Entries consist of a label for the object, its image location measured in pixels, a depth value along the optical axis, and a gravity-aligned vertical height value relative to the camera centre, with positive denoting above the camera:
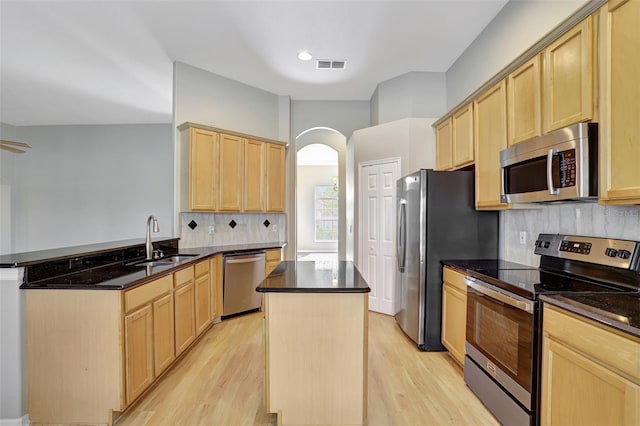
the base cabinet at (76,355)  1.94 -0.90
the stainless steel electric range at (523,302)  1.68 -0.56
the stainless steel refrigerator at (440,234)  2.99 -0.22
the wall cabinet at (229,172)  3.88 +0.52
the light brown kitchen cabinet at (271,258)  4.24 -0.65
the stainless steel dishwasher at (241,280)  3.84 -0.88
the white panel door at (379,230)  4.08 -0.25
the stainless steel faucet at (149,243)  3.00 -0.32
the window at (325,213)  10.57 -0.07
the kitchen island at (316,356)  1.89 -0.87
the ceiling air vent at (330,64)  3.97 +1.89
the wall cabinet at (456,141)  3.03 +0.75
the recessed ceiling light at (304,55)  3.76 +1.90
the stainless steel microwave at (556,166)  1.67 +0.27
